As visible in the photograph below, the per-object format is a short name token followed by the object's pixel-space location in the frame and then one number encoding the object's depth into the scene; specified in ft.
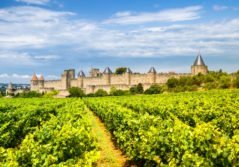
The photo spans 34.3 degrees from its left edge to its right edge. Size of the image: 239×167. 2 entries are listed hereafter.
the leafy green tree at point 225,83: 207.90
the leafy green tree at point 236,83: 202.80
